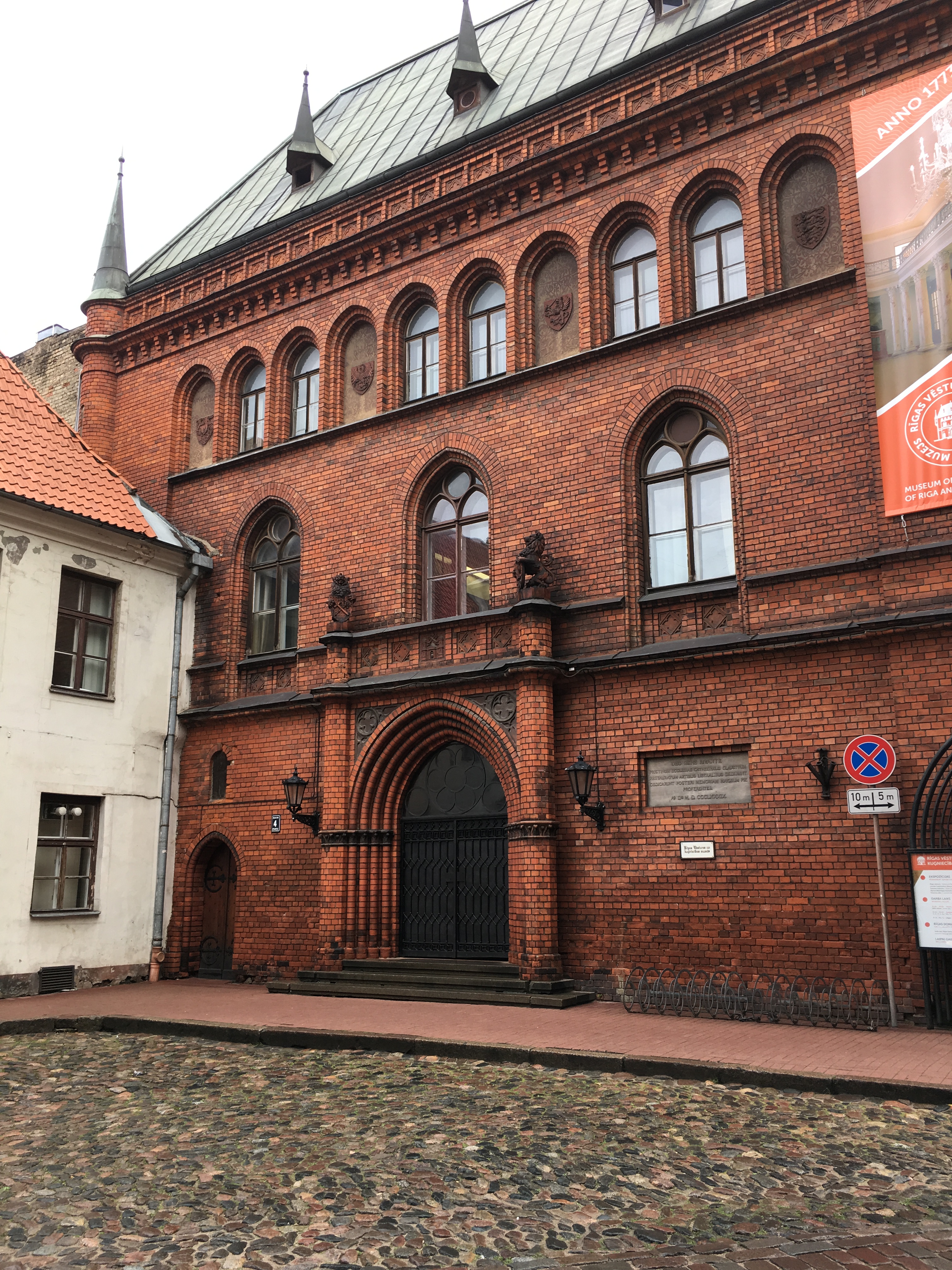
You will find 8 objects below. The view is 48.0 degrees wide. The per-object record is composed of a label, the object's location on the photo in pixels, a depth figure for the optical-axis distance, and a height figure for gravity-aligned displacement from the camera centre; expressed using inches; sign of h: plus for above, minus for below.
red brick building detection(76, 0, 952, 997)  468.4 +187.9
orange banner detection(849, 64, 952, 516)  442.0 +252.2
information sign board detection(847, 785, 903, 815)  413.7 +31.0
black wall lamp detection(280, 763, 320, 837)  598.9 +52.8
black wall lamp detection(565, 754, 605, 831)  495.8 +47.9
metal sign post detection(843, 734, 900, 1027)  412.5 +42.0
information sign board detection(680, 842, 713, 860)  479.8 +14.9
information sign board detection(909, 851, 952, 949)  388.5 -6.0
